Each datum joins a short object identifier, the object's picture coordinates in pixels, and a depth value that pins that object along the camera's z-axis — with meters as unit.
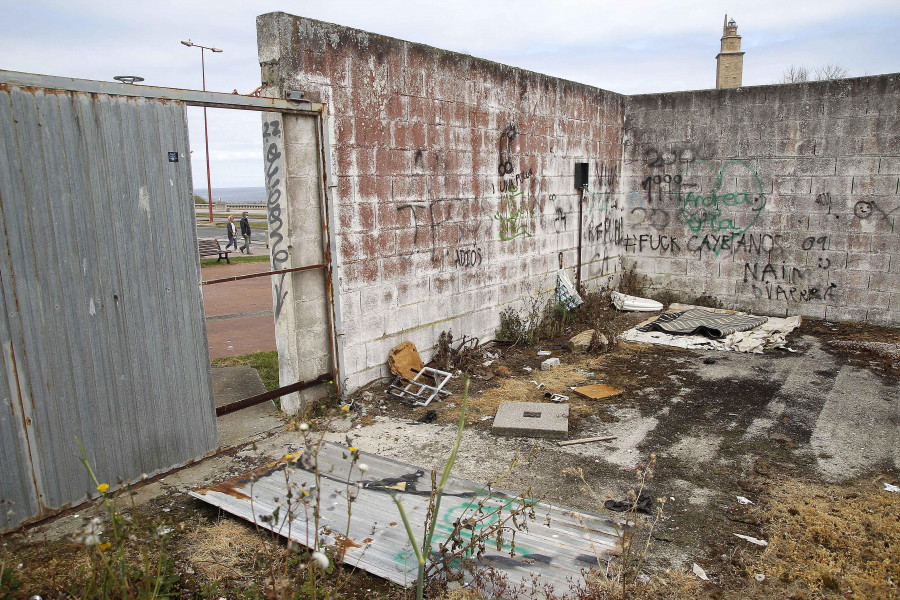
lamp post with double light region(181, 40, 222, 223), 23.54
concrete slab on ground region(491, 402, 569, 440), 5.01
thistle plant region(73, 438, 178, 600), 2.29
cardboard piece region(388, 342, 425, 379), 6.05
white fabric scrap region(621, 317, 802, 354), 7.57
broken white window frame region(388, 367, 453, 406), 5.78
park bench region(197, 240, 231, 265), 16.24
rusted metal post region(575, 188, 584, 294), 9.05
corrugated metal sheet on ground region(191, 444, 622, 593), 3.14
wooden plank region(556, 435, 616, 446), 4.89
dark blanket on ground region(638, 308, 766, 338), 8.06
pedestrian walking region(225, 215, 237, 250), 19.64
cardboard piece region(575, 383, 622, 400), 5.94
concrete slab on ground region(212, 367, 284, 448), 5.15
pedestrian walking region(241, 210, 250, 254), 20.30
